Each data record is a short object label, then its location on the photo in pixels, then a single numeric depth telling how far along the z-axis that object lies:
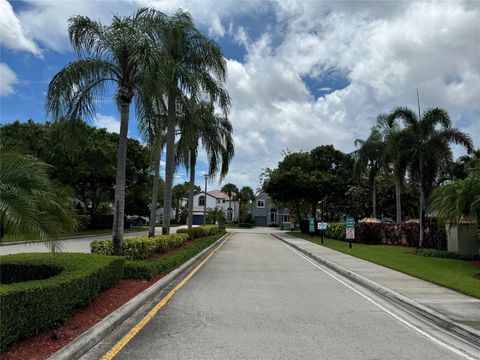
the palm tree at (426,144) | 24.97
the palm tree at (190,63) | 17.68
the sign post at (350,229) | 24.86
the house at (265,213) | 93.19
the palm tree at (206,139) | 20.98
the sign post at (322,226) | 31.25
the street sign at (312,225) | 40.44
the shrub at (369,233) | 33.12
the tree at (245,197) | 97.59
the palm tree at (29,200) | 6.27
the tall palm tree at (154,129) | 16.11
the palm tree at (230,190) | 99.38
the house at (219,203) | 103.38
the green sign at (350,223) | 25.35
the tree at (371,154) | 41.38
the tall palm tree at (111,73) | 12.41
